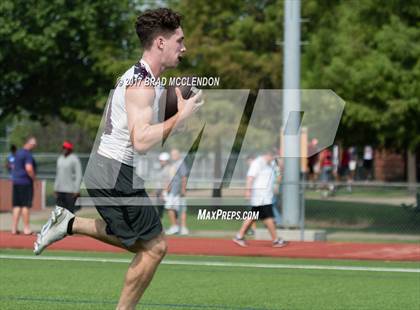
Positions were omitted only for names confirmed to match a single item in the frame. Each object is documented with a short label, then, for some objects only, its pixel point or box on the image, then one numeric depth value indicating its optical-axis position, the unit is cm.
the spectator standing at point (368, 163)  4266
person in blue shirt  1950
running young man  702
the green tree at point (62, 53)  2919
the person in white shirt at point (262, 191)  1791
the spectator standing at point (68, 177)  2002
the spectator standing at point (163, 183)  2172
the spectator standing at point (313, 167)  3872
